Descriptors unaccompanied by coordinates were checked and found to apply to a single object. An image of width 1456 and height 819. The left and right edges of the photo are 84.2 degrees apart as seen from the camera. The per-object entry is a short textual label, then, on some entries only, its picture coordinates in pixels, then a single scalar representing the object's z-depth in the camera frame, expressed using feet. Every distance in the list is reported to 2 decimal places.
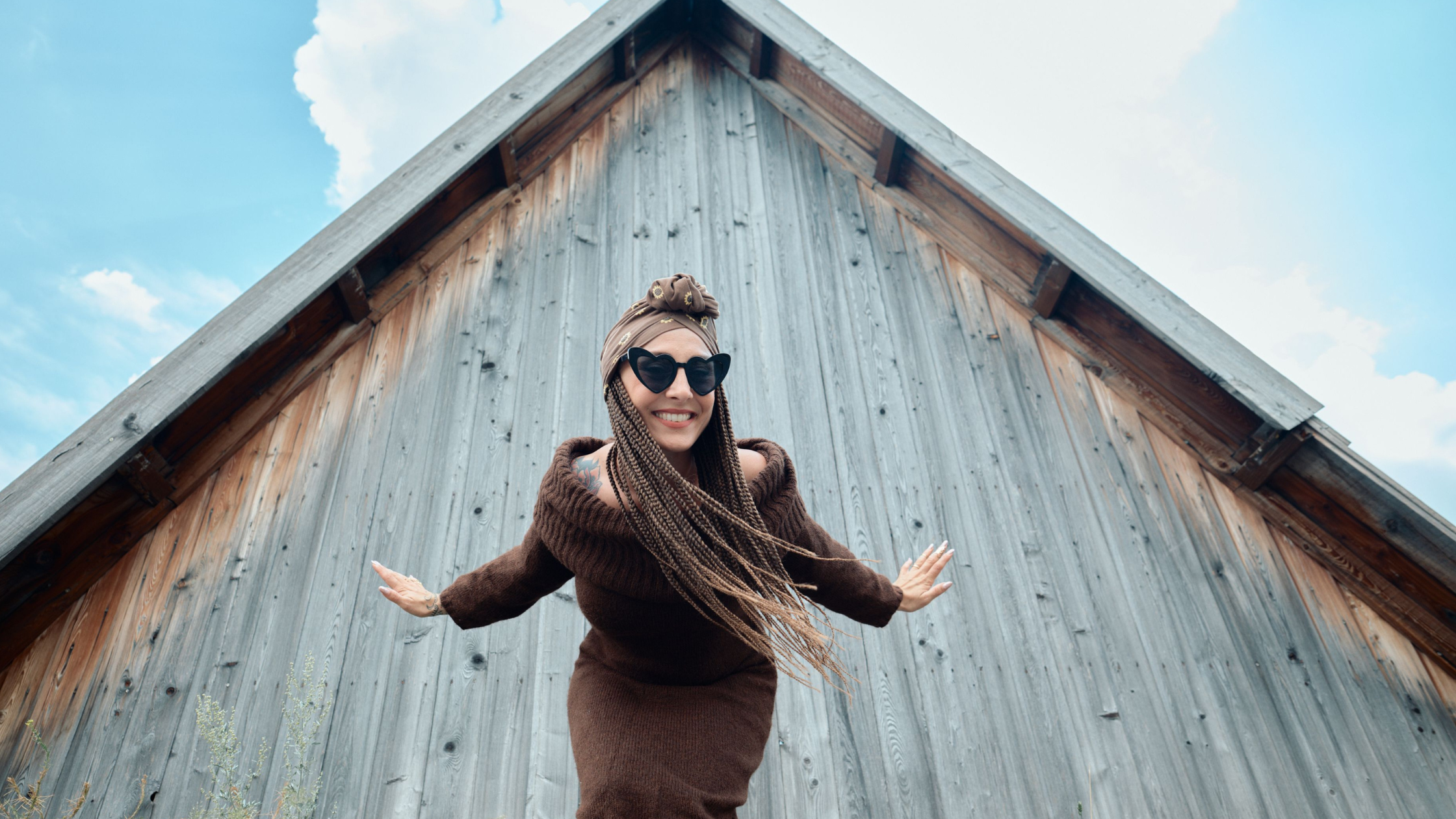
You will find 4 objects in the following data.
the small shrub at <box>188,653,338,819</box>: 8.25
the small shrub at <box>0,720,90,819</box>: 8.27
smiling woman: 5.42
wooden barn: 9.20
